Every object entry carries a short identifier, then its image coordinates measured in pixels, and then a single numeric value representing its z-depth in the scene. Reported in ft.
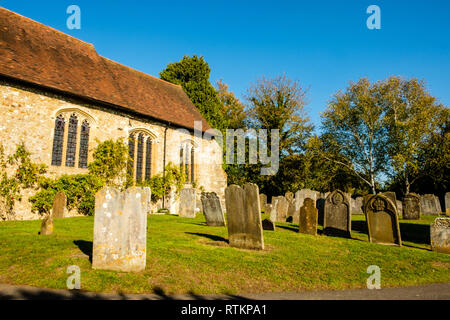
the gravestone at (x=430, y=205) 54.60
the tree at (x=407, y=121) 69.26
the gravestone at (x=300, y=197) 41.01
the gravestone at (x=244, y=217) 21.86
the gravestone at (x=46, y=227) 24.89
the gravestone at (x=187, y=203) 45.55
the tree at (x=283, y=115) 85.10
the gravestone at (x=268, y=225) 31.50
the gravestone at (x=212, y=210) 34.60
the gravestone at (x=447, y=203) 52.65
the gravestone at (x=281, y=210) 43.09
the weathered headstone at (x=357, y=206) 61.52
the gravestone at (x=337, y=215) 28.86
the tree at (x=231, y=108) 102.68
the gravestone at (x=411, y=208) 44.45
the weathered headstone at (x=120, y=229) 15.57
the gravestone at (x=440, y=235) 22.98
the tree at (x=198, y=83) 83.30
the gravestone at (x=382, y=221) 24.68
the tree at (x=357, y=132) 75.92
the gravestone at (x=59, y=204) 38.22
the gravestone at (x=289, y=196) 51.41
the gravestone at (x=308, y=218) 29.63
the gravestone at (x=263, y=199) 68.14
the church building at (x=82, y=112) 39.45
